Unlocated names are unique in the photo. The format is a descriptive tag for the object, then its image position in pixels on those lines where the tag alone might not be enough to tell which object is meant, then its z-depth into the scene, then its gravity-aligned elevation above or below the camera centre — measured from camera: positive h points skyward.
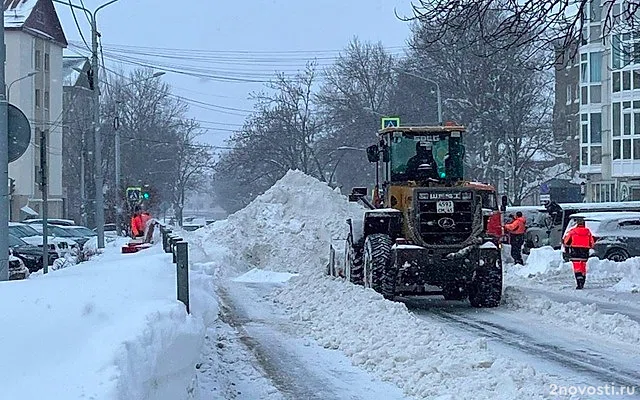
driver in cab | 18.69 +0.66
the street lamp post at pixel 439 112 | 36.53 +3.14
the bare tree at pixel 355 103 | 57.59 +5.60
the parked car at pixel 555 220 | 35.31 -0.71
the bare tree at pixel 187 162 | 76.69 +2.98
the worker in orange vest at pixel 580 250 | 21.67 -1.08
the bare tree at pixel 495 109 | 46.94 +4.29
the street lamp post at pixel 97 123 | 31.92 +2.55
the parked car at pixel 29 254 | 30.30 -1.58
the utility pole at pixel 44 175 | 15.17 +0.39
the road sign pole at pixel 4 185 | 11.30 +0.18
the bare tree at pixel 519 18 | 14.04 +2.57
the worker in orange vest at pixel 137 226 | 29.47 -0.75
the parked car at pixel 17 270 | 22.53 -1.54
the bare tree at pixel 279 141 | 60.22 +3.55
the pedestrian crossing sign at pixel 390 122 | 30.95 +2.39
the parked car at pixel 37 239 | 32.84 -1.28
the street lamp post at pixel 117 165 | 43.31 +1.58
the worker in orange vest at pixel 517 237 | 28.88 -1.06
